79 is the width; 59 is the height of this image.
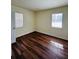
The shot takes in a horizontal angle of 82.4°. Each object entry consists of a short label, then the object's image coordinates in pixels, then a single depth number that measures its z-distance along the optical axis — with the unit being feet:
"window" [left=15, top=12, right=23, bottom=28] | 11.62
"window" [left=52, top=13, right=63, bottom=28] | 11.50
